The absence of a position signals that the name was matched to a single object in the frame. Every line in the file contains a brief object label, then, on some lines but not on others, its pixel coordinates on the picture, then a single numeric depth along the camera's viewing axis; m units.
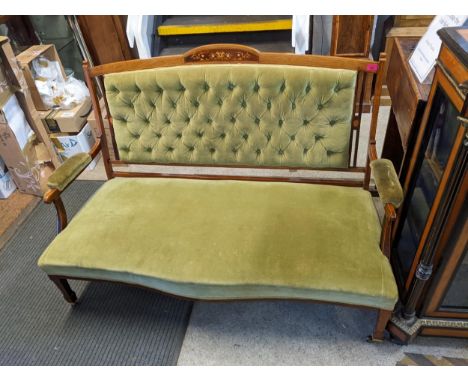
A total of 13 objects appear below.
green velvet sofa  1.21
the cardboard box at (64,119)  2.23
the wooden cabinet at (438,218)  0.88
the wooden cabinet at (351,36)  2.33
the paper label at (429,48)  1.15
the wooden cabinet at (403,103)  1.18
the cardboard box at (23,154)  1.95
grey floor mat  1.42
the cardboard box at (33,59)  2.10
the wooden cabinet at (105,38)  2.45
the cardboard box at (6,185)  2.17
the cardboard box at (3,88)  1.84
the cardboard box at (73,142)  2.30
